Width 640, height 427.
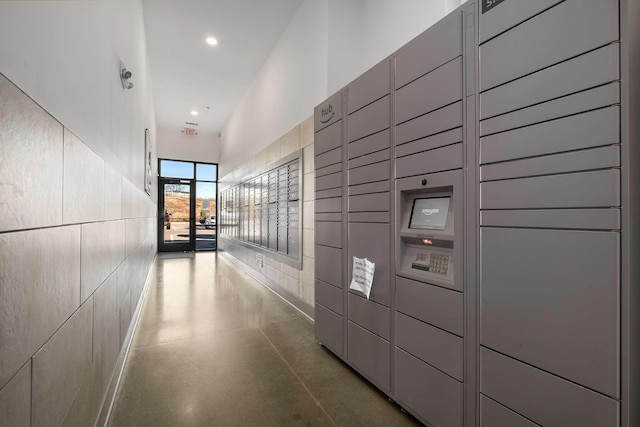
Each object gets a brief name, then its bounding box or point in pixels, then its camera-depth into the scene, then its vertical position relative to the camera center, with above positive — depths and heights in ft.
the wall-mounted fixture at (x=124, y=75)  7.48 +3.53
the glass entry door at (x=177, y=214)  30.71 +0.22
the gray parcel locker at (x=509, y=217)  3.13 +0.00
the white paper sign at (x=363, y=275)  6.48 -1.30
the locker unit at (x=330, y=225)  7.62 -0.24
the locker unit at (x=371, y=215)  6.14 +0.04
